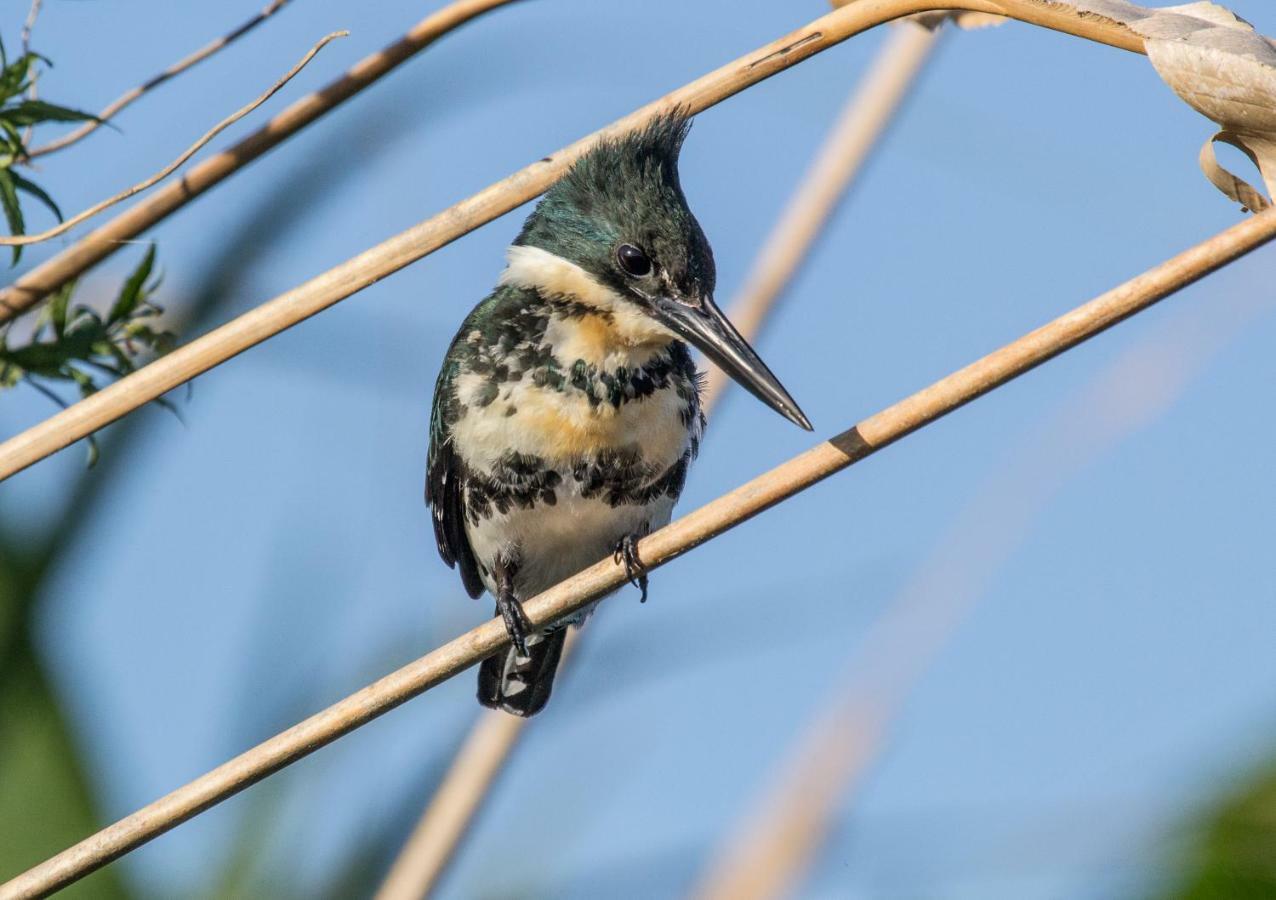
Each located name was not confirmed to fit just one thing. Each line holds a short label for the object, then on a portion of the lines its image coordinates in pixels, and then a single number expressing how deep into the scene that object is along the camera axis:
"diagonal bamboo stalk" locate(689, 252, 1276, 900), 4.85
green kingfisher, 5.65
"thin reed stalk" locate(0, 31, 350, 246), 4.33
